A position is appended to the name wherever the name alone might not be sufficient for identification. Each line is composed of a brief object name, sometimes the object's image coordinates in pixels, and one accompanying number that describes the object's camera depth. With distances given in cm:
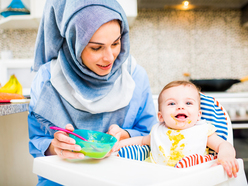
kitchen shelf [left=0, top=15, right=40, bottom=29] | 217
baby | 84
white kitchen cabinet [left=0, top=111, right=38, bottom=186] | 135
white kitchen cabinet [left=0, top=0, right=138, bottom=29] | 211
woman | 85
